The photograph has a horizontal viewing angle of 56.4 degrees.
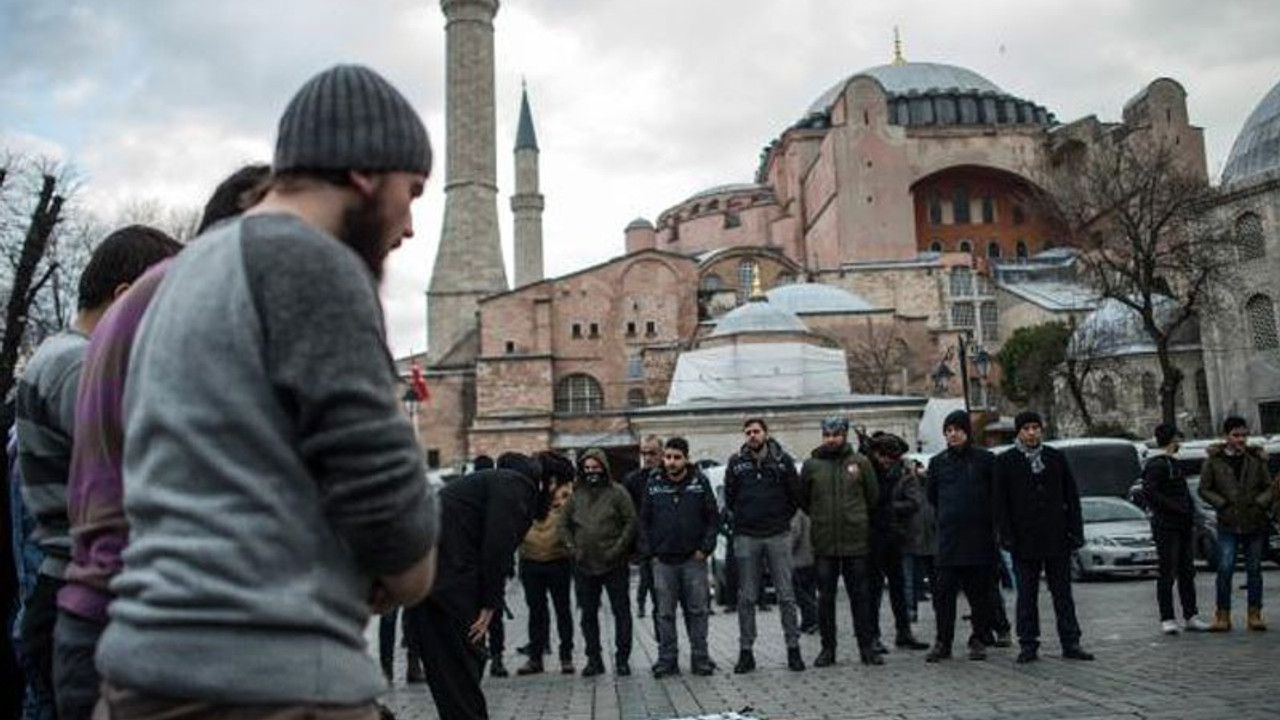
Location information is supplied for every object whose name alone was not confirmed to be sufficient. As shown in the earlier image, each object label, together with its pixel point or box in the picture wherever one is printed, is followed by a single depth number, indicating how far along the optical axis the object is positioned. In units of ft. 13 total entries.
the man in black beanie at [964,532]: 31.35
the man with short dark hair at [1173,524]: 33.45
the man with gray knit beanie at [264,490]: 5.91
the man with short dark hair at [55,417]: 10.35
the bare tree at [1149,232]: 103.60
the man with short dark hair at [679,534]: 31.94
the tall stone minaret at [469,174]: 198.29
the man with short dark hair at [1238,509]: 33.14
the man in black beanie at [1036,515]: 30.27
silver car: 56.24
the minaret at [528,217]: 249.34
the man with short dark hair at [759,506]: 32.01
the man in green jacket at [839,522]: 31.40
